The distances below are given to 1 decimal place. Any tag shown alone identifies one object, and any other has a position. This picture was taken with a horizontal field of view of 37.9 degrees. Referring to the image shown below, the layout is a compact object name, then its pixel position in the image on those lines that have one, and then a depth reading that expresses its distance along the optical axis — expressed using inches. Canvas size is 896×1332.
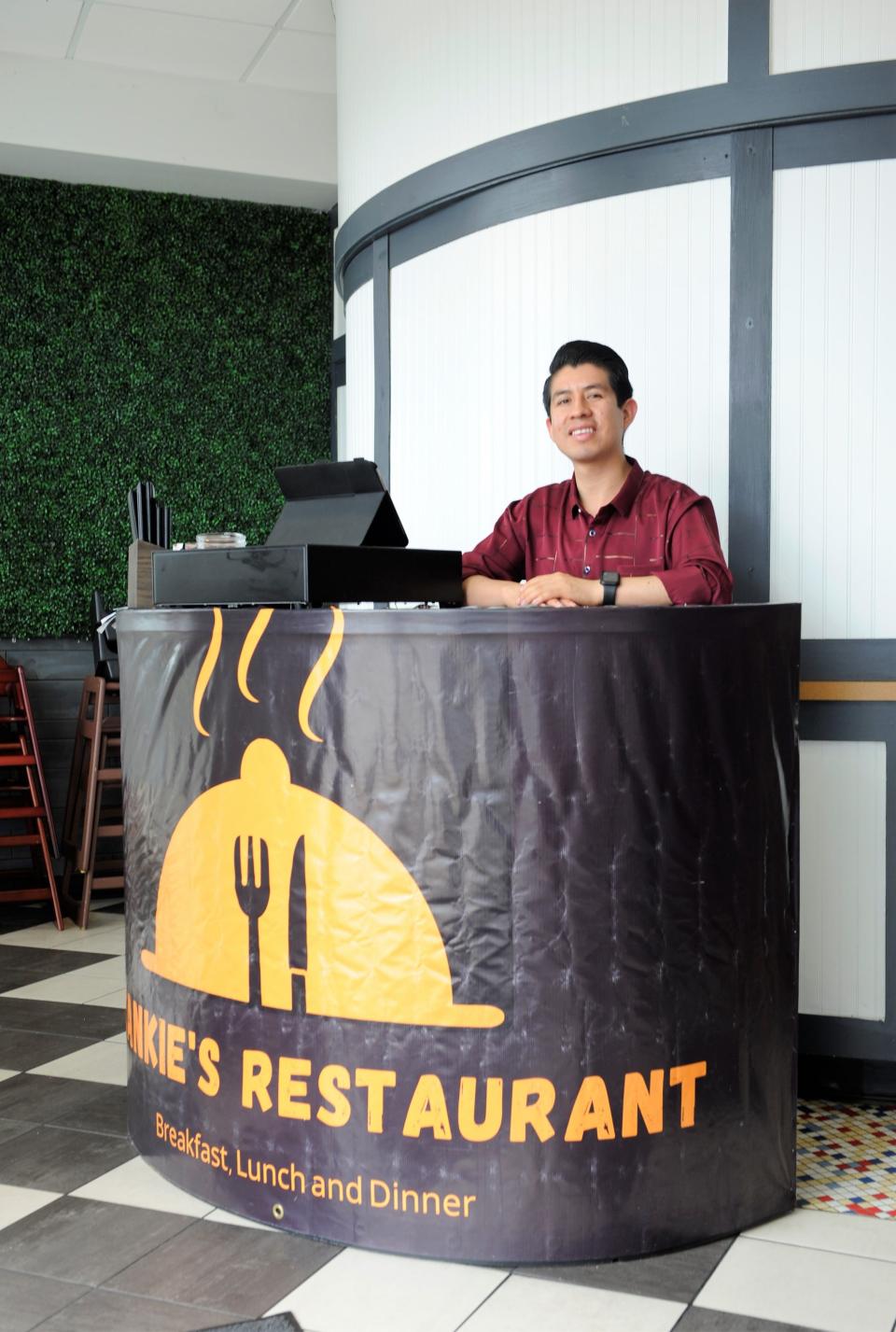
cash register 84.7
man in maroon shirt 99.0
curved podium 79.4
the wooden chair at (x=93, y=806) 189.8
